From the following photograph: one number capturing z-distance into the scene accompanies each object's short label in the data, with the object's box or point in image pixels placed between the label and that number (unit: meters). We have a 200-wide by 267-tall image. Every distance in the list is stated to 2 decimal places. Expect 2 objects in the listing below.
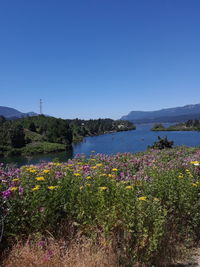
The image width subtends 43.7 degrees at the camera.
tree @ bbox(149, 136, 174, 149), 13.91
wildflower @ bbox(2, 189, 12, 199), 2.46
